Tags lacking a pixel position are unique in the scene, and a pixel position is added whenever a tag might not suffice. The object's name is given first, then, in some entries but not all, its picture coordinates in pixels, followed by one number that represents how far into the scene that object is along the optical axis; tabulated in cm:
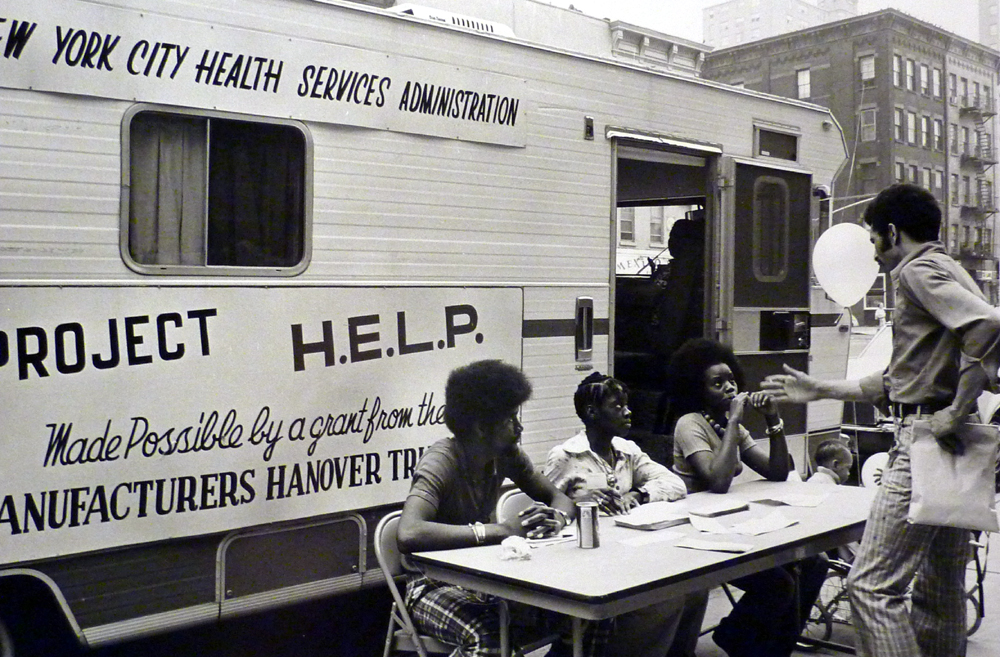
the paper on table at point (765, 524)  350
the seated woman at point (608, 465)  406
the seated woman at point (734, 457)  397
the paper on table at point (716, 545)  318
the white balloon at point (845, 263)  683
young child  597
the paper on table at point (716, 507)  378
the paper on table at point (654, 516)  355
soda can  319
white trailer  339
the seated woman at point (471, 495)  318
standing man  316
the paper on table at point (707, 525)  350
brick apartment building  3756
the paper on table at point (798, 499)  412
